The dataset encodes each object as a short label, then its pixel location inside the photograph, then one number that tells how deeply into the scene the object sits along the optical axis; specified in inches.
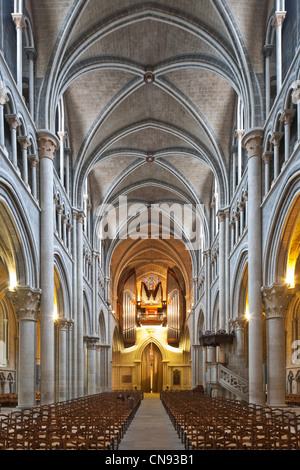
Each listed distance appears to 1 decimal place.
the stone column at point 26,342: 855.7
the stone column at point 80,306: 1277.1
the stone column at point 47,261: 916.6
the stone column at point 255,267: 895.7
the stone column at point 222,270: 1305.4
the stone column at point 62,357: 1149.1
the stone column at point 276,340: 834.8
